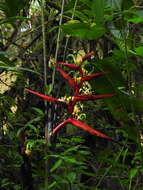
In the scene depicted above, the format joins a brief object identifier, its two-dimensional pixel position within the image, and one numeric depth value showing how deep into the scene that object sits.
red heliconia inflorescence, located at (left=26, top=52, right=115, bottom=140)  1.78
